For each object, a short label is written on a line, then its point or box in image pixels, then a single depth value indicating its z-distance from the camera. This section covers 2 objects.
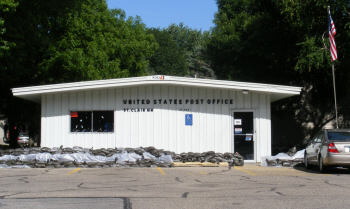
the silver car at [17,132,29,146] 47.04
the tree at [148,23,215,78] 63.97
